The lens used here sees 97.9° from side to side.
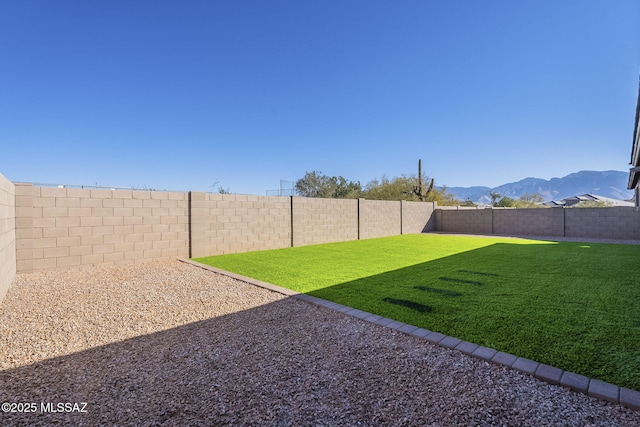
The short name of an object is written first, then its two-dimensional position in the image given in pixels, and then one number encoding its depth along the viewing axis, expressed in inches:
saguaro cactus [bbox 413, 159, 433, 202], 859.4
